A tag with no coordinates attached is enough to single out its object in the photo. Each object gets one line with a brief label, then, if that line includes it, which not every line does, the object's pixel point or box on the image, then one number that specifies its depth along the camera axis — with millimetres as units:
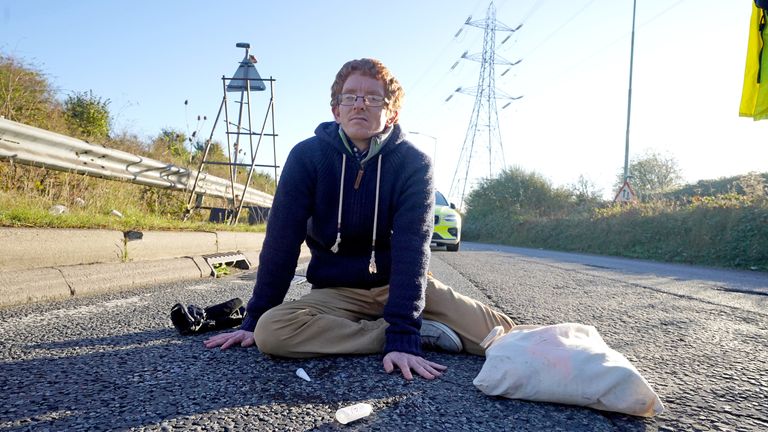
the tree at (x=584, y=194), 30434
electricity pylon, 32281
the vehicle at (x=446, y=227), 11305
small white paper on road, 1897
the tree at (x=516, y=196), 32406
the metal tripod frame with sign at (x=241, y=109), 8023
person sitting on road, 2395
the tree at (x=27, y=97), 5460
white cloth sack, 1603
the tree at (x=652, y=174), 33531
